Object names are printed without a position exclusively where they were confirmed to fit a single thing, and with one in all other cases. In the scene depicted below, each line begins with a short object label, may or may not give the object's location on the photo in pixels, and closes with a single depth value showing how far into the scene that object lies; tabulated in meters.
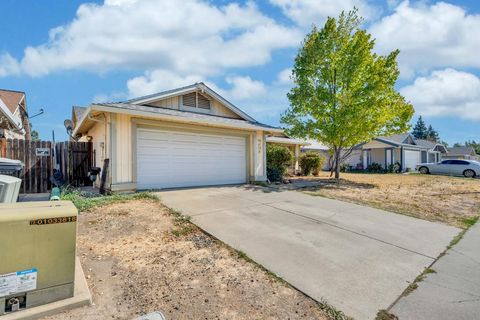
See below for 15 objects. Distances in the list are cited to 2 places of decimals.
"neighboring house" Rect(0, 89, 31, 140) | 14.60
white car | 20.01
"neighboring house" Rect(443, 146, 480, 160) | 38.81
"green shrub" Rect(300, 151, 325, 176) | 17.66
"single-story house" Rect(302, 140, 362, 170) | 27.52
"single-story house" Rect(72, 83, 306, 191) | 8.18
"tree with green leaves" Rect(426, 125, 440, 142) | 76.19
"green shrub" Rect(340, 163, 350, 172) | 26.23
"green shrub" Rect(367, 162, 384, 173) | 25.03
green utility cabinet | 2.16
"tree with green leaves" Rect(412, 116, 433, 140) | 74.88
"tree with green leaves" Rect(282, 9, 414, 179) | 12.44
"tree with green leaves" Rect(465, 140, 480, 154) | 66.36
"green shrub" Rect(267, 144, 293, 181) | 14.09
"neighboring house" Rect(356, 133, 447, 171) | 25.41
